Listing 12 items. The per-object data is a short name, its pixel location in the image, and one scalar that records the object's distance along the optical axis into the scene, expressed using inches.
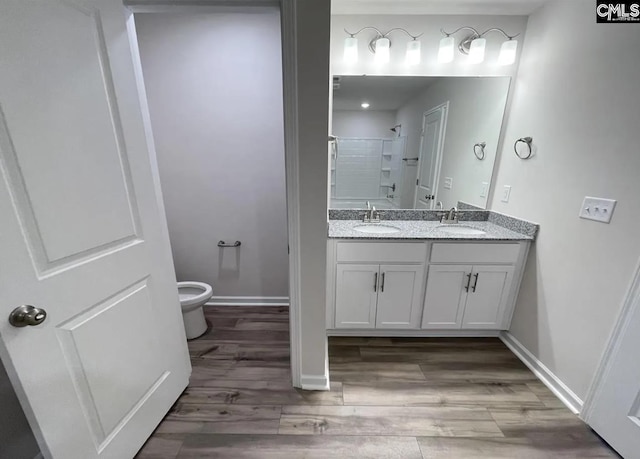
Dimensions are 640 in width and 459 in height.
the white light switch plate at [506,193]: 76.8
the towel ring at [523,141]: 68.5
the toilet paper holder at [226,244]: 88.6
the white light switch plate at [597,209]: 49.3
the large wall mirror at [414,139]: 76.5
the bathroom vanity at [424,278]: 68.6
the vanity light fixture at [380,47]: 70.1
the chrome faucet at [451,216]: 83.9
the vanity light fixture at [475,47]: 69.8
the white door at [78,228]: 28.7
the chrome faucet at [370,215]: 84.2
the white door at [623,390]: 44.7
